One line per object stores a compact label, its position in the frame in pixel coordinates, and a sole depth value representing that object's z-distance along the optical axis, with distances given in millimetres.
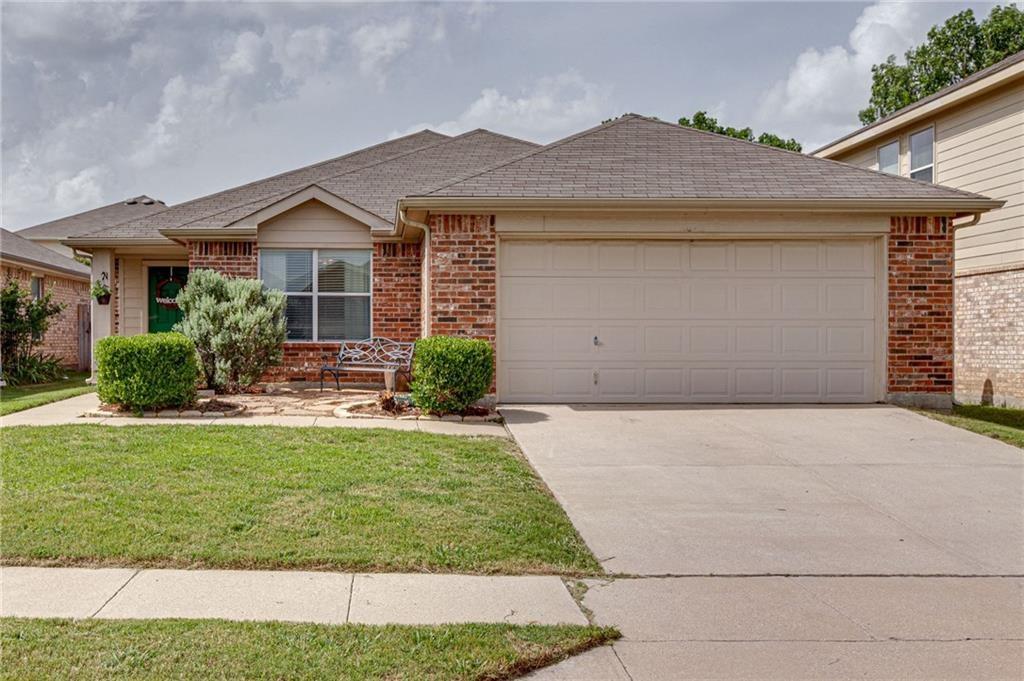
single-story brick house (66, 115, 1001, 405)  10898
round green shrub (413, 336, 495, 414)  9625
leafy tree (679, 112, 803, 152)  33719
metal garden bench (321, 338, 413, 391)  12070
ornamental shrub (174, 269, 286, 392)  11836
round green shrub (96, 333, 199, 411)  9547
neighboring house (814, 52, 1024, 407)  13273
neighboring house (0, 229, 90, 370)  18078
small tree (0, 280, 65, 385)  15180
